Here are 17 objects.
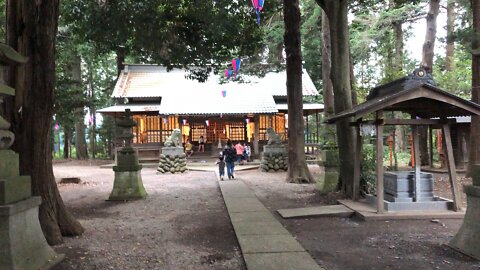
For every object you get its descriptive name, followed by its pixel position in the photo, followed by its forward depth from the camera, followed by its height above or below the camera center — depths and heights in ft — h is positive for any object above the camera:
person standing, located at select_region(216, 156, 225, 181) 58.29 -3.60
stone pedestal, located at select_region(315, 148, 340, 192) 40.51 -3.18
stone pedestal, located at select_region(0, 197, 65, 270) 15.48 -3.63
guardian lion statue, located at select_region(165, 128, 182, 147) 70.03 +0.18
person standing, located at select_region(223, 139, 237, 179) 57.31 -2.24
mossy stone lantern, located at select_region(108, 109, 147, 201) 40.60 -3.27
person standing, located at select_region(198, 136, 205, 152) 96.48 -0.99
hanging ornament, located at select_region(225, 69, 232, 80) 75.58 +11.62
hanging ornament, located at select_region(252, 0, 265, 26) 39.92 +12.47
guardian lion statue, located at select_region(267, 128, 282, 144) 72.18 +0.18
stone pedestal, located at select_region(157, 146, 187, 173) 69.77 -3.06
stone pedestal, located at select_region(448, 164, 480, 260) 19.30 -4.09
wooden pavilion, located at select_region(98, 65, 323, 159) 89.71 +6.67
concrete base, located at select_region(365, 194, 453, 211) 28.91 -4.61
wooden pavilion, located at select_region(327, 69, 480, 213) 27.37 +1.83
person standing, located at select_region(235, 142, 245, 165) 82.13 -1.97
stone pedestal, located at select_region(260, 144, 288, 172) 71.00 -3.22
